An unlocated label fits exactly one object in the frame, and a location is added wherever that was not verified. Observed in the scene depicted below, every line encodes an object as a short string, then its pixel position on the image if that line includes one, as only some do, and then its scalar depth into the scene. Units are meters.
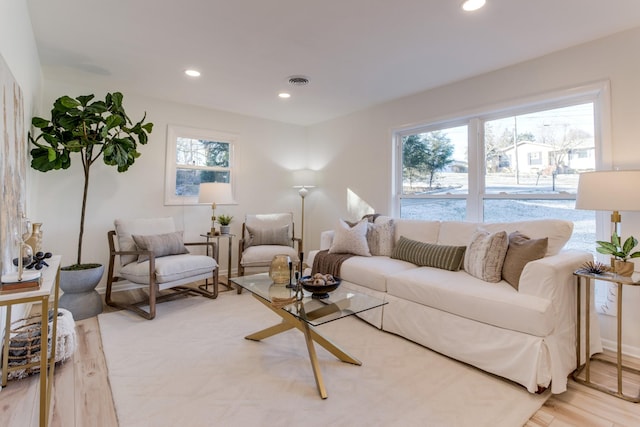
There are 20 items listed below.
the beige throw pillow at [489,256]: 2.38
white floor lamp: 5.02
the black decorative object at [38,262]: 1.68
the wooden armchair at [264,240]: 3.85
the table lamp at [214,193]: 4.00
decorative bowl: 2.20
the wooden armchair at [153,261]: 3.05
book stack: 1.31
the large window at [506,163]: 2.74
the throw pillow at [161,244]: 3.30
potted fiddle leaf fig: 2.88
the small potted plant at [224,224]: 4.17
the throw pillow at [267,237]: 4.18
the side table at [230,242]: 3.96
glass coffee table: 1.94
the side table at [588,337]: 1.85
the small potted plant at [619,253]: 1.94
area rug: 1.66
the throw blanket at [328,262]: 3.24
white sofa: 1.89
